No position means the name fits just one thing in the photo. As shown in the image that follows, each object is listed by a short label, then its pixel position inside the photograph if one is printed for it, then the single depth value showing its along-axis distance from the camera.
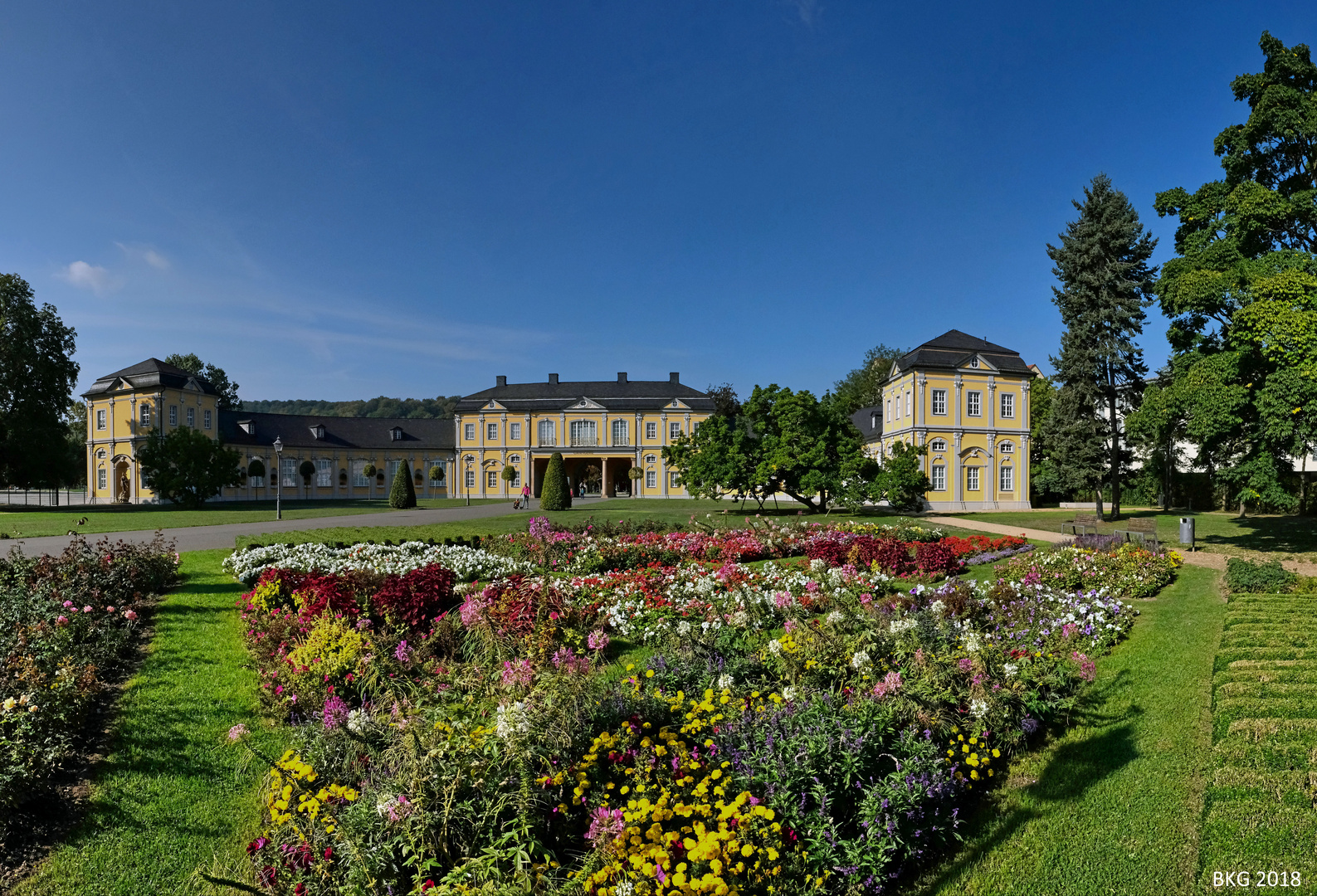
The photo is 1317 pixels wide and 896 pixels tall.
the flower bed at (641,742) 3.06
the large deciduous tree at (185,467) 34.85
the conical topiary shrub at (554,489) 31.77
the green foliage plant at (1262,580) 9.39
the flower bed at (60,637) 3.94
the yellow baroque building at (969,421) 37.09
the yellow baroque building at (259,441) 47.84
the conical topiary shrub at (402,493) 36.19
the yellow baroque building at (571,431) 54.06
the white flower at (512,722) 3.48
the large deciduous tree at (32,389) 37.66
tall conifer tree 28.72
